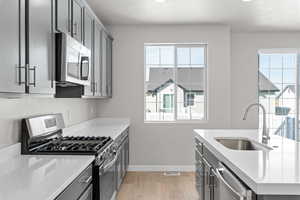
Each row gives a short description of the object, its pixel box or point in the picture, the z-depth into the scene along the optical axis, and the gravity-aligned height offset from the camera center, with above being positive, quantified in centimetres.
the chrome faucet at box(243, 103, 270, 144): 161 -32
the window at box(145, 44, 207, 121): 314 +28
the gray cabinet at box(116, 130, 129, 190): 218 -82
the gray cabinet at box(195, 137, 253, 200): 96 -58
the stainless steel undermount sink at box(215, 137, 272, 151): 173 -45
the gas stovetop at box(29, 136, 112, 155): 135 -41
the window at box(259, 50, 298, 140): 333 +25
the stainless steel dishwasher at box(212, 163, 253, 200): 92 -52
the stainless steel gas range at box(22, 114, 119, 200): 134 -41
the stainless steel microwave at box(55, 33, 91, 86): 130 +31
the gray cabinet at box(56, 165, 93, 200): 93 -55
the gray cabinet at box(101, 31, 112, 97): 255 +52
